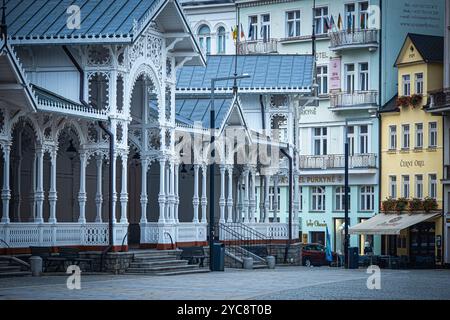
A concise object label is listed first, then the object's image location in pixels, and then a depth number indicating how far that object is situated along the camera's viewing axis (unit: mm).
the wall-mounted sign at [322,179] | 87125
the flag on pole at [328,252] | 74438
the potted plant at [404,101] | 80875
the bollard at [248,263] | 55594
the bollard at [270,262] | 57588
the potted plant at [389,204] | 82062
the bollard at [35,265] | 43719
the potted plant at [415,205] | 79500
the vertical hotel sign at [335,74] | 87688
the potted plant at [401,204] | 81062
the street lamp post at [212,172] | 52272
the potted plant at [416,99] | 80000
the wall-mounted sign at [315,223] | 87744
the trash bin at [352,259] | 62219
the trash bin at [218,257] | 50906
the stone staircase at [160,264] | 48156
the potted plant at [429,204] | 78562
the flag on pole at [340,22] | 86138
